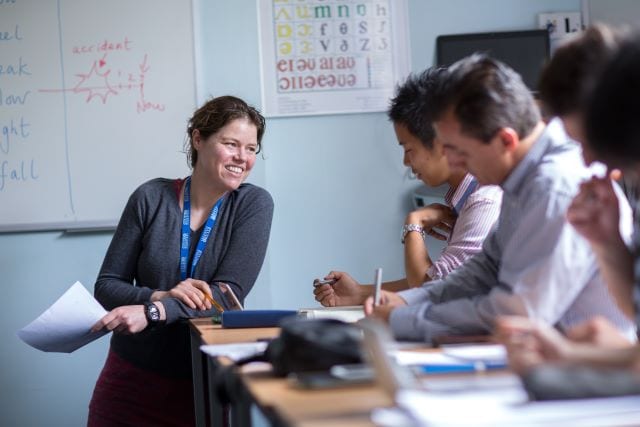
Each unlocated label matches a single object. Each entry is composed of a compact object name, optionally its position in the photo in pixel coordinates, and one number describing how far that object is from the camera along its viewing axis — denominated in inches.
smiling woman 143.8
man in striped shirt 133.7
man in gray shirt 102.7
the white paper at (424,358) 96.9
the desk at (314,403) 74.5
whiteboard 173.3
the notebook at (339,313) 130.8
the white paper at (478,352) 97.0
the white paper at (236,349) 115.2
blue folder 131.5
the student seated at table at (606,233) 68.7
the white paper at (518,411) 66.8
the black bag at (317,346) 92.2
